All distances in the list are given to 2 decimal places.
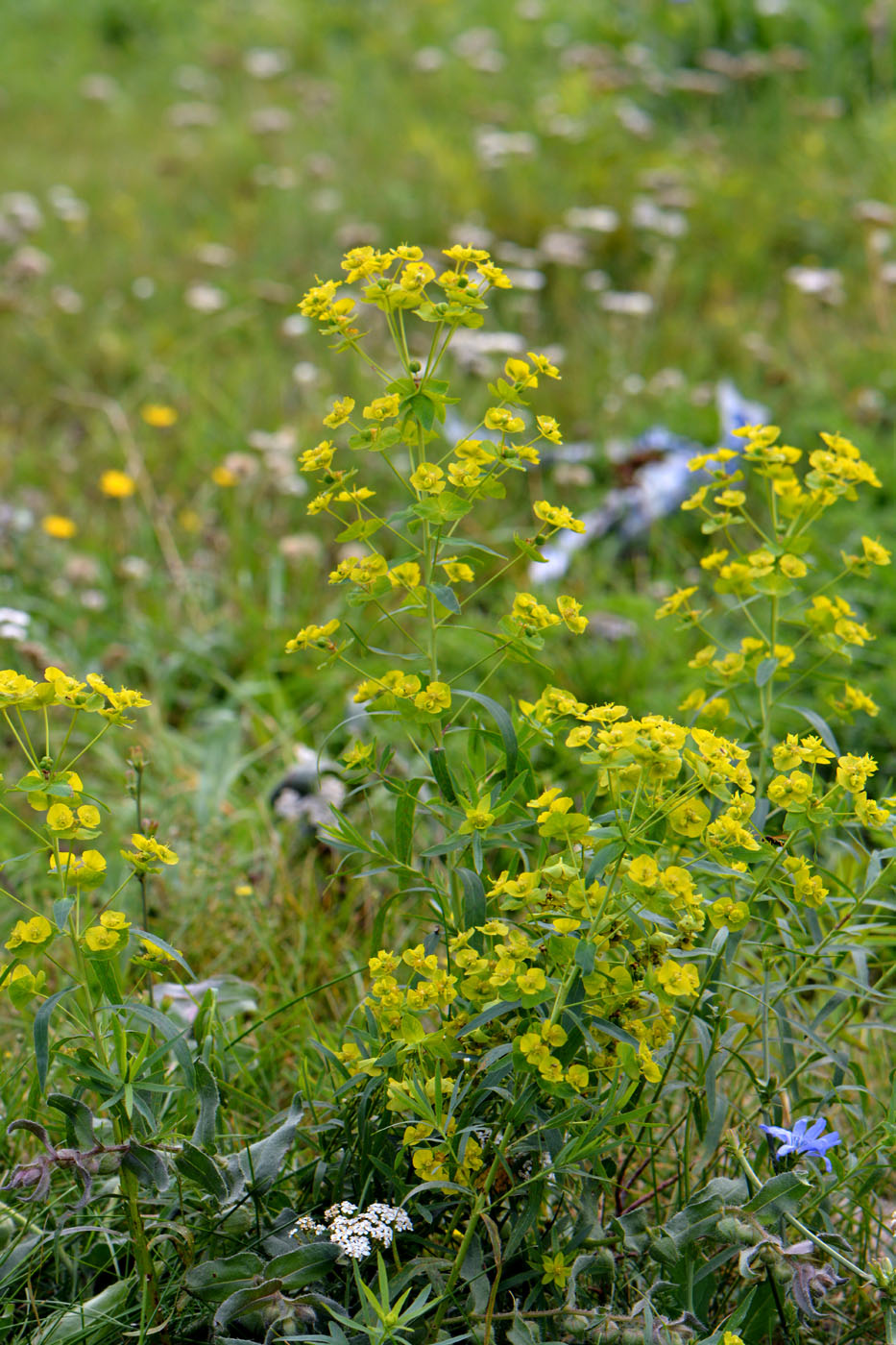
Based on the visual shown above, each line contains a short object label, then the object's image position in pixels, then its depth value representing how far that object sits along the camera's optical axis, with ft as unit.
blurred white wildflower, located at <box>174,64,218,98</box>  42.70
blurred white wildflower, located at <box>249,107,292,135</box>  36.35
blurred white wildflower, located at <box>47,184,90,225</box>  32.40
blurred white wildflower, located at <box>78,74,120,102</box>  41.75
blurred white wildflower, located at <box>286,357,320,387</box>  24.57
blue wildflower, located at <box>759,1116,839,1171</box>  8.28
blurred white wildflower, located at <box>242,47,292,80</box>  40.52
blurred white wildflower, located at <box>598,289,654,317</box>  24.91
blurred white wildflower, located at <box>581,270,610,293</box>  27.30
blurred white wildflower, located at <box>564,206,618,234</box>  27.51
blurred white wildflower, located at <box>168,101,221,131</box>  37.83
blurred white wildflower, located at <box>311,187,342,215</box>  32.58
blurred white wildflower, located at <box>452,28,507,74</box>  38.40
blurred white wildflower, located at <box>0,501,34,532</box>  21.40
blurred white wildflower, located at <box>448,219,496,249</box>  27.68
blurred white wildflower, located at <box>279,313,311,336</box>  23.99
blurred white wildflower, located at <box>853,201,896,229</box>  25.40
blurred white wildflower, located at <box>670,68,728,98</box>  32.94
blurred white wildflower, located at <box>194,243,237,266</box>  28.96
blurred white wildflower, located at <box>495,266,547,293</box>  25.65
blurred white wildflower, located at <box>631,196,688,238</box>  28.17
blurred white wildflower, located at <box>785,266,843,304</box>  24.18
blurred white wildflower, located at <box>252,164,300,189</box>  33.19
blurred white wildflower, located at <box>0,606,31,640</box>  14.62
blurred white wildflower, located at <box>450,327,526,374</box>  22.75
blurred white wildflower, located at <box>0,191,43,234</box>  30.60
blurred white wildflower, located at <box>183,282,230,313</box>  26.94
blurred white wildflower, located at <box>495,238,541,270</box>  26.94
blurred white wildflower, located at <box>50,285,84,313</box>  28.96
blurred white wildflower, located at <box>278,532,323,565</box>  20.04
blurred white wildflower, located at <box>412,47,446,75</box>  38.29
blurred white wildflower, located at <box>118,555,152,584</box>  20.25
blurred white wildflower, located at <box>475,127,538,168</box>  30.89
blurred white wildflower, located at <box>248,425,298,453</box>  21.76
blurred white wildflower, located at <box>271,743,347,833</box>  14.96
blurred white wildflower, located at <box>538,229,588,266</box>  26.76
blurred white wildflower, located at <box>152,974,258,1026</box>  11.48
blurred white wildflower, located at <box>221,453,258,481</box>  21.57
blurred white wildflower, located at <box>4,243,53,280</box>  27.45
